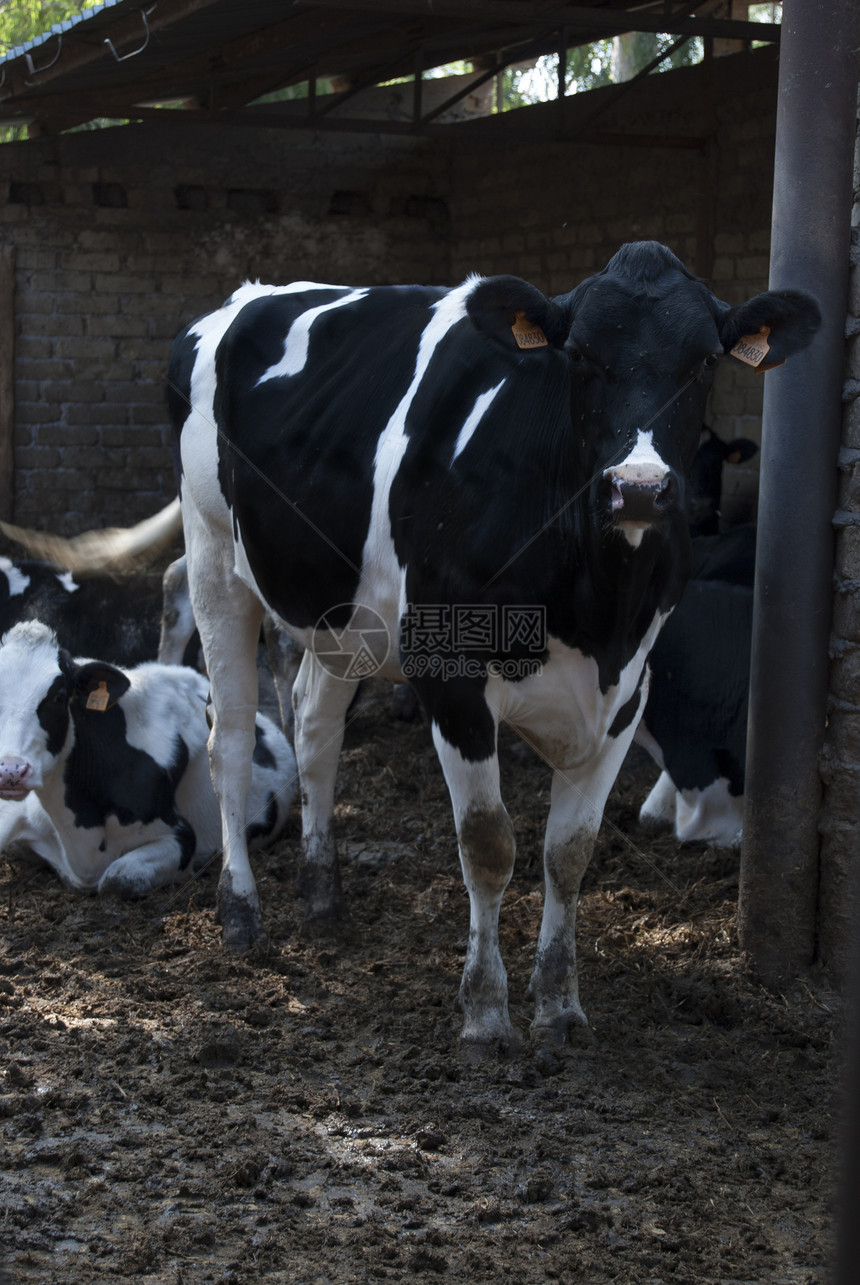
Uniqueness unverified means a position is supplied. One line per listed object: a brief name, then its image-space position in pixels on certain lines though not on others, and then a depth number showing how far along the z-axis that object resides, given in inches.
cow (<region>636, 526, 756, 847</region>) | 201.8
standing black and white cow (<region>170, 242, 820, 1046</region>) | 119.9
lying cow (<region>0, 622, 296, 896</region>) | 187.8
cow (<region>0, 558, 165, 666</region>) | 270.8
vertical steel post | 148.5
